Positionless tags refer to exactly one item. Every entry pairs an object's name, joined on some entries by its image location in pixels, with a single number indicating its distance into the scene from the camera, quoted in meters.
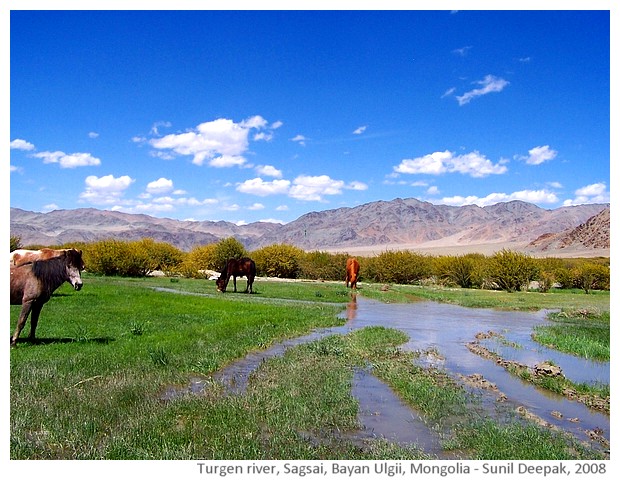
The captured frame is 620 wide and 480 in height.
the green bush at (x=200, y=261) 55.03
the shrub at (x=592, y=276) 48.47
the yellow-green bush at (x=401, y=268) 52.56
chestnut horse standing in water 37.78
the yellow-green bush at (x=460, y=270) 49.03
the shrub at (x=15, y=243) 51.75
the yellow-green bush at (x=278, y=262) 56.81
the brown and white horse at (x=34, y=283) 11.12
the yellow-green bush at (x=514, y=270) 44.31
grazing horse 31.45
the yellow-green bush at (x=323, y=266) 55.62
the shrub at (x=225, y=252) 57.50
